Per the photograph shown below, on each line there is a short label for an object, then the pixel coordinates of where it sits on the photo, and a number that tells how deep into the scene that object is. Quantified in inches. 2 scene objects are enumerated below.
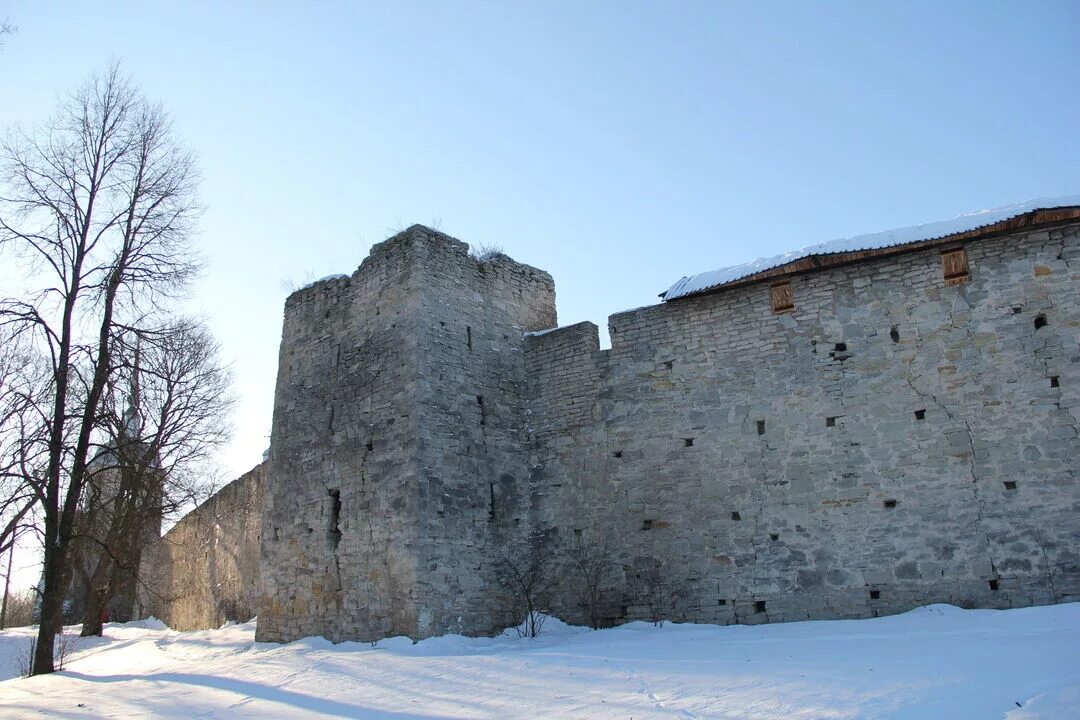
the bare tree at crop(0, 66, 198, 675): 404.8
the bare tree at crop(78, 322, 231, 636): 579.5
